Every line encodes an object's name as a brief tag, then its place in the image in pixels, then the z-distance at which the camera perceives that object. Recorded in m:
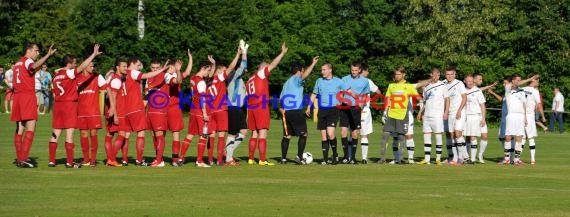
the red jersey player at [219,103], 23.88
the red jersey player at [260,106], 24.48
